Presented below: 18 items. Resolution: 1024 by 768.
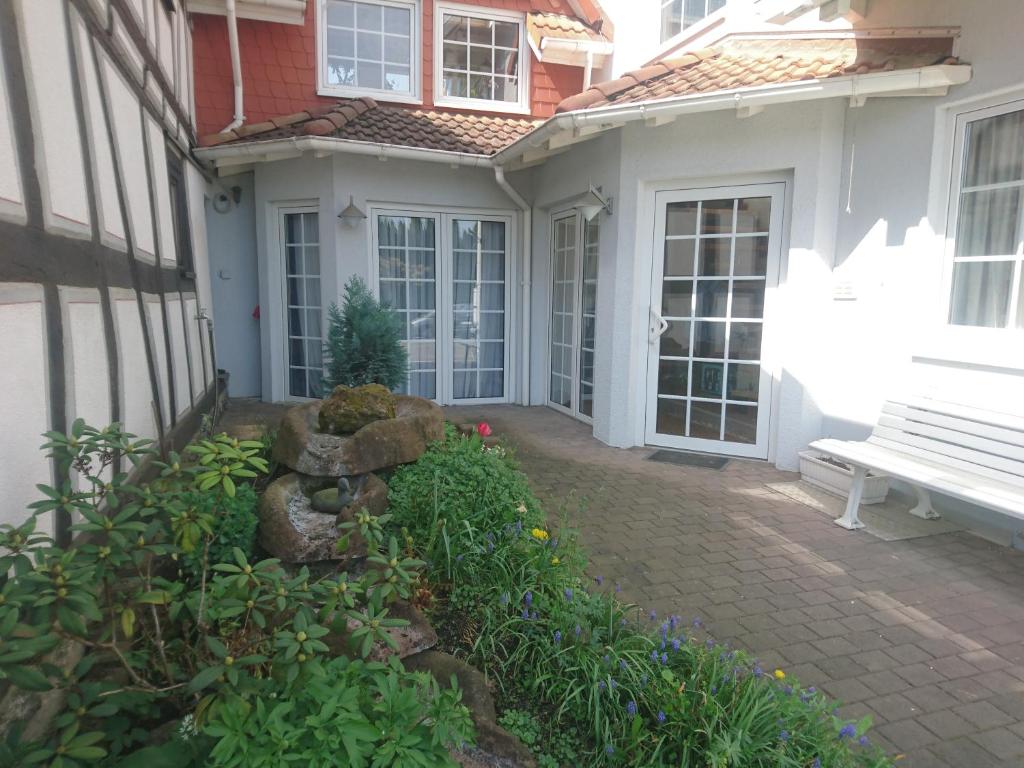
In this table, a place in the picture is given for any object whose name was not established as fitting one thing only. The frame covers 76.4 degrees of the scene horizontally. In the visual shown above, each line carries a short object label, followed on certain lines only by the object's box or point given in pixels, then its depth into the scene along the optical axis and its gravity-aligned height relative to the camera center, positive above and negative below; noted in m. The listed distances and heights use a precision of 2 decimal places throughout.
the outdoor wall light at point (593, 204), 6.26 +0.95
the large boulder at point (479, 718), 2.04 -1.37
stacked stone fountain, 2.98 -0.86
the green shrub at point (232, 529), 2.89 -1.03
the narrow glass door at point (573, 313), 7.15 -0.11
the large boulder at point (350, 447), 3.47 -0.79
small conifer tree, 6.25 -0.47
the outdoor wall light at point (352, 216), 7.18 +0.93
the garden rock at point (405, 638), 2.37 -1.26
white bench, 3.63 -0.93
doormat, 5.75 -1.39
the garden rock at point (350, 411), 3.81 -0.65
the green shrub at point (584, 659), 2.02 -1.27
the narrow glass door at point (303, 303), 7.72 -0.04
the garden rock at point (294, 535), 2.93 -1.09
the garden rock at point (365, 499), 3.25 -1.00
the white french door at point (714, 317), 5.67 -0.11
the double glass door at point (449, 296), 7.85 +0.06
